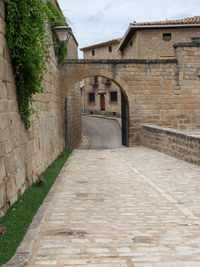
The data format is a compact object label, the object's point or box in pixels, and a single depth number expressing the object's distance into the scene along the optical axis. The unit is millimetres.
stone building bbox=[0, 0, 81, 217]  4273
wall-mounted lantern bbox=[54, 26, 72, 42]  9117
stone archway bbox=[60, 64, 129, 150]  13469
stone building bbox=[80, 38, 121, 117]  37531
